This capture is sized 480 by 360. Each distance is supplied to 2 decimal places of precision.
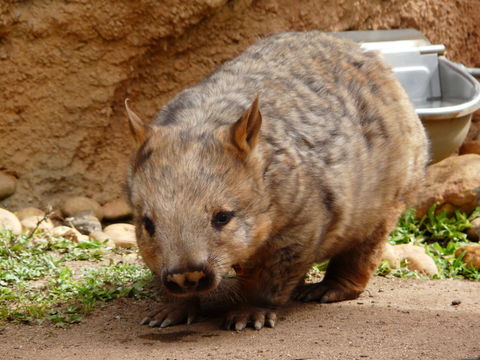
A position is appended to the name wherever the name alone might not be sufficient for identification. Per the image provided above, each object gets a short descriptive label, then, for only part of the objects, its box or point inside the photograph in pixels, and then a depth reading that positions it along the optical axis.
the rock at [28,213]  13.38
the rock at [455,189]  14.28
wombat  7.91
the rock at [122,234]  12.44
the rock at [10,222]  12.16
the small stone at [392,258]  12.18
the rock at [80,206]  13.81
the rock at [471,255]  12.34
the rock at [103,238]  12.38
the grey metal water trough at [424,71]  14.87
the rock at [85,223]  13.23
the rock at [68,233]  12.30
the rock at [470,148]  16.36
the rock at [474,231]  13.87
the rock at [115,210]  14.09
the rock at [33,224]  12.69
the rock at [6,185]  13.70
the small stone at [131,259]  11.51
